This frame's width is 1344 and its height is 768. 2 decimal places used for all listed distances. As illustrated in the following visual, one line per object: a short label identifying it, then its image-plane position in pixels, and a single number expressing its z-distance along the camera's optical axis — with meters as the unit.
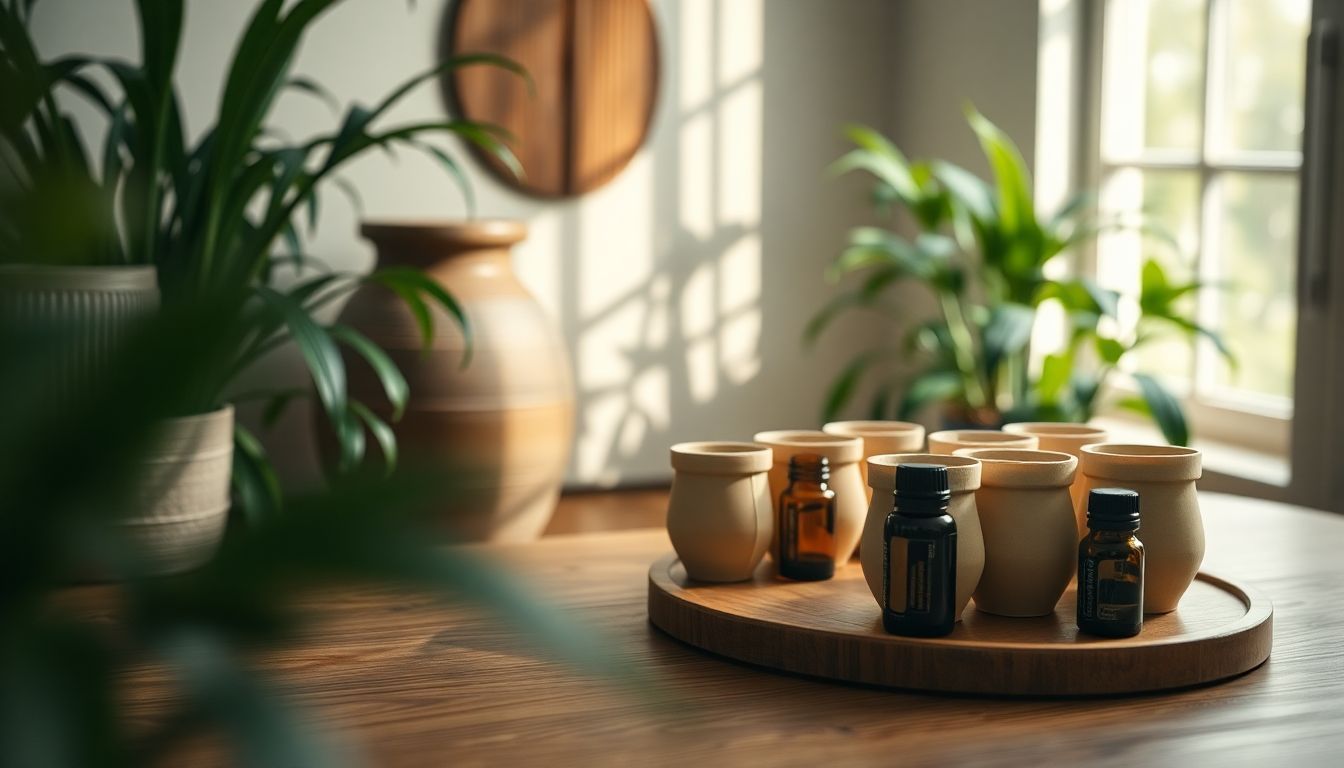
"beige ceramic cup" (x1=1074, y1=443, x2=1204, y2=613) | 1.06
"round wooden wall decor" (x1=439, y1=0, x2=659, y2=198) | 3.87
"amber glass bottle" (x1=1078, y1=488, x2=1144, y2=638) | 1.01
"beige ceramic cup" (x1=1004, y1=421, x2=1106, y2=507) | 1.27
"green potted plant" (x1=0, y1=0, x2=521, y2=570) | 1.64
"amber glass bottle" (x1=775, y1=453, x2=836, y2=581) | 1.18
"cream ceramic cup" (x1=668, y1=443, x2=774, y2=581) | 1.15
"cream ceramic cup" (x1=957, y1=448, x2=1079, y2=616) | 1.05
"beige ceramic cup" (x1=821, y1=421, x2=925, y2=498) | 1.26
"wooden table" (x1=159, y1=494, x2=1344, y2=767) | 0.87
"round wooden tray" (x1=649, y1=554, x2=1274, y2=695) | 0.98
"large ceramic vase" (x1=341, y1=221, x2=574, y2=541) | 3.13
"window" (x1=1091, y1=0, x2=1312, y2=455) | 3.19
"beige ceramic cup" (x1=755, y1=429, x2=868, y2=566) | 1.19
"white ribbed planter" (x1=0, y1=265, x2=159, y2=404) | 1.62
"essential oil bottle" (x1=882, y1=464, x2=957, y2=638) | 0.98
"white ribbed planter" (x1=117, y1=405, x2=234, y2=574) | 1.54
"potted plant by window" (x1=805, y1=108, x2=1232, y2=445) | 3.02
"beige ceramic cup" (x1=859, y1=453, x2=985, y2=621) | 1.02
